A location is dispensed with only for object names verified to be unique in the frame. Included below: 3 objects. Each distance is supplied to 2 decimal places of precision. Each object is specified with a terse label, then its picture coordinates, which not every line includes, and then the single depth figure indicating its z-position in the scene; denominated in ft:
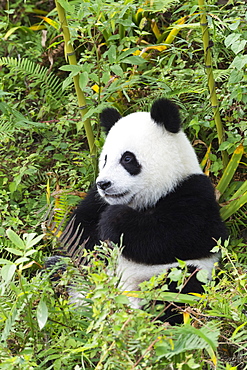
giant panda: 21.17
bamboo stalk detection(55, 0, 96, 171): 25.09
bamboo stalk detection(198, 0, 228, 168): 25.82
